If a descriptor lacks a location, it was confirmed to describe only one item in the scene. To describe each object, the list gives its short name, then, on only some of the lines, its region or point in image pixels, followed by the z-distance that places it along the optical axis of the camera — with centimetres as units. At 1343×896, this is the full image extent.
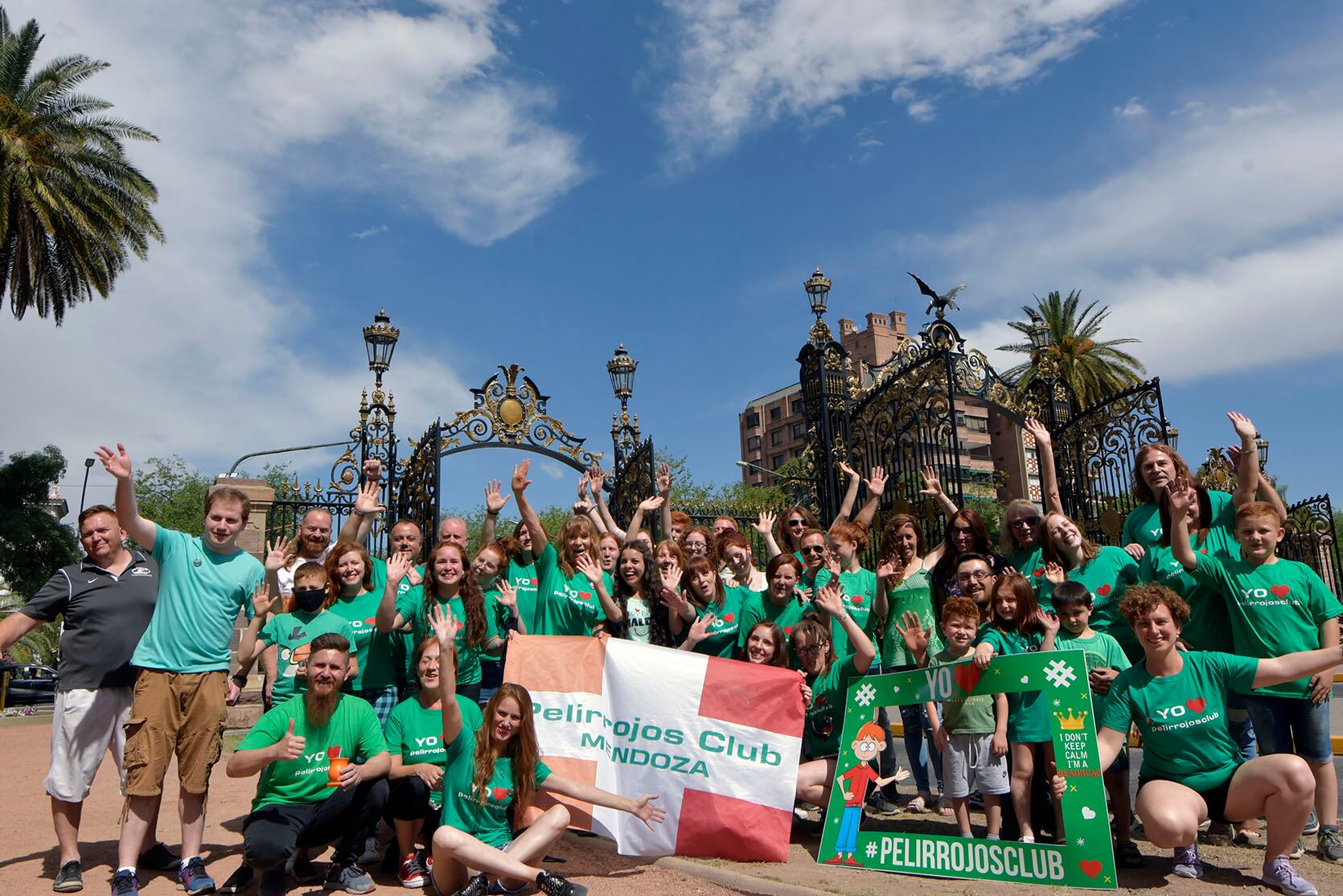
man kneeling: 484
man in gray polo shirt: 513
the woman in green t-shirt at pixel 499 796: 461
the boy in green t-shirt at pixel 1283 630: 496
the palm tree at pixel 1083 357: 2994
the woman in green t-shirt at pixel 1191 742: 446
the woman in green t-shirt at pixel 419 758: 521
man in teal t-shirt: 495
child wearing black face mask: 581
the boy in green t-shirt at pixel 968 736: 522
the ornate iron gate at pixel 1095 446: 1255
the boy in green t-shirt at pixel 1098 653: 512
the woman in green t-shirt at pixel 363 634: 593
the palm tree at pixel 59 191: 1855
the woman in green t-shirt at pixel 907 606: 643
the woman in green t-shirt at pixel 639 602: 646
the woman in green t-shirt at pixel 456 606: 589
